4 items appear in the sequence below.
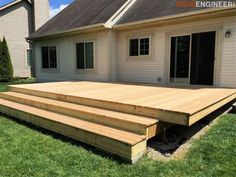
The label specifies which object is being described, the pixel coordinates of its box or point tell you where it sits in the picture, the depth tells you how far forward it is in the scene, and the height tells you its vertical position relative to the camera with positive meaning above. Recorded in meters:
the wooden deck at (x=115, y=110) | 3.30 -0.89
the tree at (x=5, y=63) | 14.34 +0.06
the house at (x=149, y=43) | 7.02 +0.84
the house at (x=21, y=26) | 16.11 +2.89
